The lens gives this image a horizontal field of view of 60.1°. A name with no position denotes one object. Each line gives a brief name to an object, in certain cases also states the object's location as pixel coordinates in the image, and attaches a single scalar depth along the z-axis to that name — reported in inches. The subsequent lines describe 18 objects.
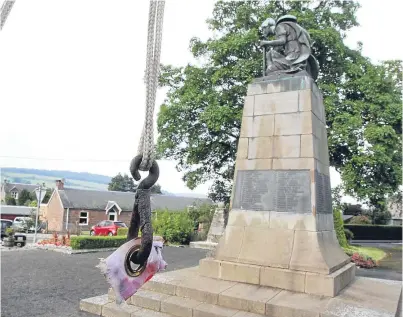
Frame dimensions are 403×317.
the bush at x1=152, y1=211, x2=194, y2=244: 833.5
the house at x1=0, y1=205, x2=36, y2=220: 1819.6
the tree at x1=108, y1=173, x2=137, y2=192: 2942.9
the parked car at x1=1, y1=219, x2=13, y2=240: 844.5
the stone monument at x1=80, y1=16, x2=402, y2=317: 220.8
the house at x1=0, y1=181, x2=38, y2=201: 2321.6
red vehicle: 1014.4
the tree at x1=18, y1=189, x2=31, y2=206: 2177.7
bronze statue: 308.0
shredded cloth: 80.3
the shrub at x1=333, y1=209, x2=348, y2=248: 682.2
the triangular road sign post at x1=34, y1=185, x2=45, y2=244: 756.3
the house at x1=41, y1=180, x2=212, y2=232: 1432.1
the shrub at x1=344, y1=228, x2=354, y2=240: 940.6
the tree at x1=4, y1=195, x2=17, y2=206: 2171.9
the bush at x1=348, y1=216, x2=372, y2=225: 1587.1
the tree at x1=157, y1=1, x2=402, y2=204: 649.6
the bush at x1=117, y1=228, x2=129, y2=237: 900.2
